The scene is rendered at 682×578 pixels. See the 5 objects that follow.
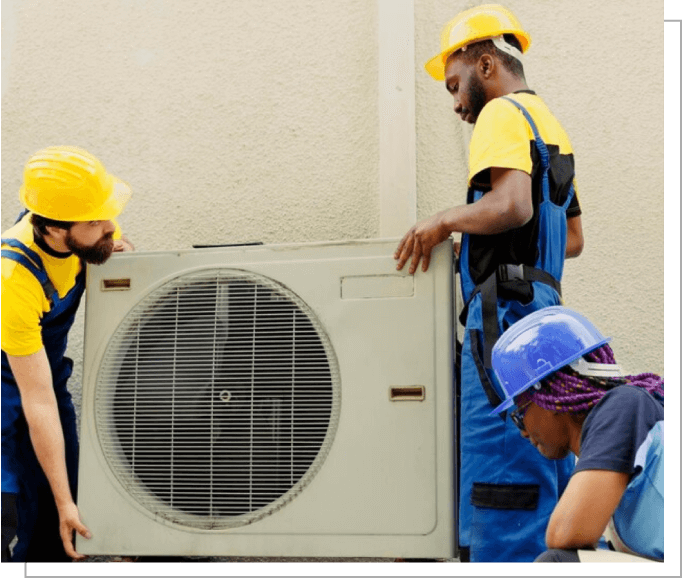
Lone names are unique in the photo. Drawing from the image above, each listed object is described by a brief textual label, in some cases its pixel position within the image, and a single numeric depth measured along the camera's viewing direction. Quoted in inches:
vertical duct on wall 172.2
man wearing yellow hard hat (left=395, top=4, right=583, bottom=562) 144.3
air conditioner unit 146.7
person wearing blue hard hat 130.0
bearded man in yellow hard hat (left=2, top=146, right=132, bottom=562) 155.0
